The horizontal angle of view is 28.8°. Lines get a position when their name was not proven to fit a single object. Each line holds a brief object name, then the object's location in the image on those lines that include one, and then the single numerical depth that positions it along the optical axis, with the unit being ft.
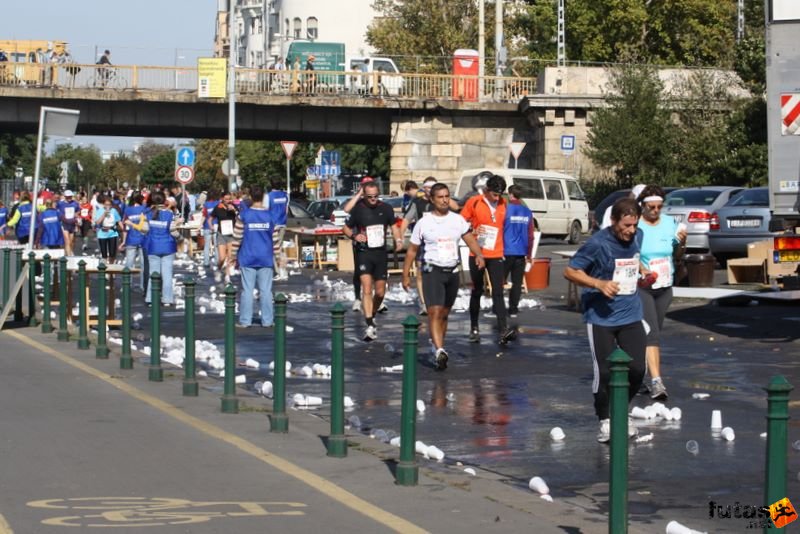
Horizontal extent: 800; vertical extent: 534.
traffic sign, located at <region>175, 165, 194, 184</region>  156.31
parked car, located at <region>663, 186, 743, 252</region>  99.50
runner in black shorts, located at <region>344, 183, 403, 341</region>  59.62
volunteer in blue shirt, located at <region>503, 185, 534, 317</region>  65.00
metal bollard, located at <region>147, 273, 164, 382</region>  43.40
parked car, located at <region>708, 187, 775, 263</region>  94.12
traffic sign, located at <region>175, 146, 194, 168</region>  159.02
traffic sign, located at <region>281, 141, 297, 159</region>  163.32
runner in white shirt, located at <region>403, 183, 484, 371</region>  49.24
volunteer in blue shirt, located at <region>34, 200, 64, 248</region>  93.15
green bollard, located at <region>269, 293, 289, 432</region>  33.55
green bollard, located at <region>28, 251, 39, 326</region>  67.05
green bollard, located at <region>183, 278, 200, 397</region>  39.68
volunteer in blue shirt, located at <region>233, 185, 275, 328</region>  64.75
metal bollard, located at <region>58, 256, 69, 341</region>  58.54
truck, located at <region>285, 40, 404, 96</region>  188.65
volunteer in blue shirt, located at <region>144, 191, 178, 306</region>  74.54
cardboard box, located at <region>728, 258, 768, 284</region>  82.78
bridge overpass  181.47
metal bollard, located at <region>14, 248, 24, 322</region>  66.90
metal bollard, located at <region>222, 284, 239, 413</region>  37.04
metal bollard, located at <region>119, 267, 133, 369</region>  47.11
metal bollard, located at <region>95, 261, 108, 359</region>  51.42
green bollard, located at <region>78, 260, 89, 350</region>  54.89
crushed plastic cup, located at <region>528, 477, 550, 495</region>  28.66
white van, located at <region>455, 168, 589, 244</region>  142.31
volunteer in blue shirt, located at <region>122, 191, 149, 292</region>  79.87
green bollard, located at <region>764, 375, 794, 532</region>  18.42
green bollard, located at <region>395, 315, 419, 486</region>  28.07
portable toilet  191.31
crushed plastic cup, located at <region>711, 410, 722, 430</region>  36.17
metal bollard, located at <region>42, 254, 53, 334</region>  60.95
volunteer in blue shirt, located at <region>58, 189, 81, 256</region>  120.26
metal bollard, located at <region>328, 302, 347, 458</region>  31.04
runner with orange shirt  57.21
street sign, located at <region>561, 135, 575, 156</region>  152.87
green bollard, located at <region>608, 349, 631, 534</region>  22.09
